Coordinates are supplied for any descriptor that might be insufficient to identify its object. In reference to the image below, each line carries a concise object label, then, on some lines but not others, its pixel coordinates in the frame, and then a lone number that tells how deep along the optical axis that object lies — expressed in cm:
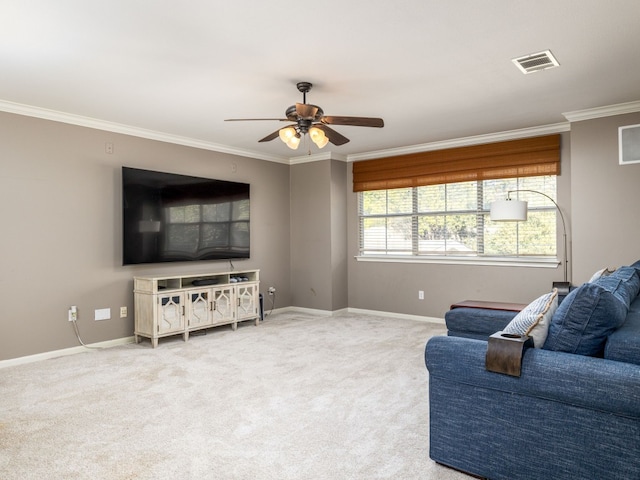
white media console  457
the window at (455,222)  505
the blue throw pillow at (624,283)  239
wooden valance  494
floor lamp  444
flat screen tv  477
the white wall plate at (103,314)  458
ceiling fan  329
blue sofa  167
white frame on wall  412
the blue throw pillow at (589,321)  184
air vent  300
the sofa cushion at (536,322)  198
